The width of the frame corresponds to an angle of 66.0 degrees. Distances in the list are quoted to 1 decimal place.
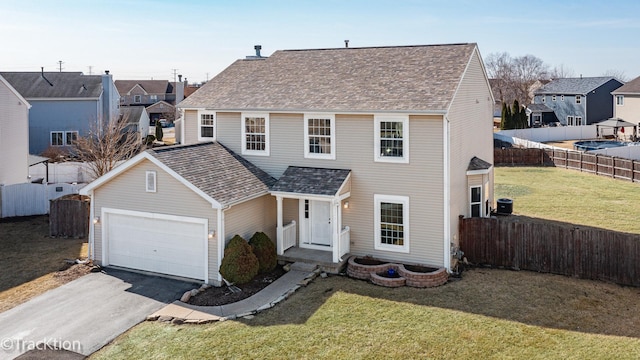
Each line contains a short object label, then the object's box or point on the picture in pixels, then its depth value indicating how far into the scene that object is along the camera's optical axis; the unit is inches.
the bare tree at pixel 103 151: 1079.6
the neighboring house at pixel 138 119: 2069.5
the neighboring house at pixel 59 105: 1734.7
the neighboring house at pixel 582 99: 2389.3
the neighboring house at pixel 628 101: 2073.1
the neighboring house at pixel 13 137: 1042.7
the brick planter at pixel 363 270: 629.6
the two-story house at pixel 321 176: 634.8
